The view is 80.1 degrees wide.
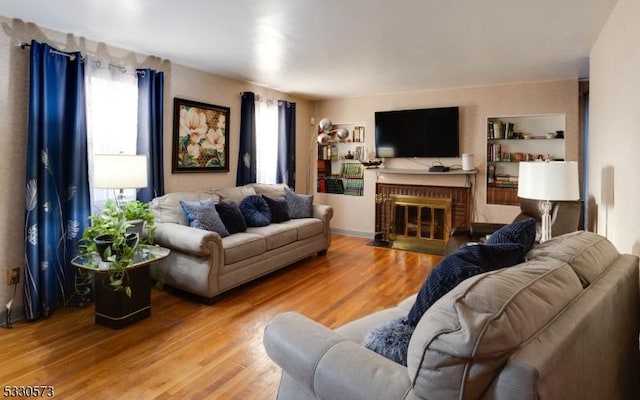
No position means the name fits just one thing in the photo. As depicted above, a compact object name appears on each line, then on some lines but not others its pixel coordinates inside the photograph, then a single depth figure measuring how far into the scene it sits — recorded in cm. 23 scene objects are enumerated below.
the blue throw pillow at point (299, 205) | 495
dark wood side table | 286
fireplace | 550
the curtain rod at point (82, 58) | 298
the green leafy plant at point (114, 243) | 278
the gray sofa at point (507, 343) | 90
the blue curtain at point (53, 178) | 300
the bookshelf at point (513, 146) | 505
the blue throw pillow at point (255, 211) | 432
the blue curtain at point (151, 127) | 385
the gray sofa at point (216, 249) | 333
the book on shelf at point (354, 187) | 643
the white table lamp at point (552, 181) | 246
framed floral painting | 431
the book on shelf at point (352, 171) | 643
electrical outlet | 299
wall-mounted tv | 546
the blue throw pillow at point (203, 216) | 366
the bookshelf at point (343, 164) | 641
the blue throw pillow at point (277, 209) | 462
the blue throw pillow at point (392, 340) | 133
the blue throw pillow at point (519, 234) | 168
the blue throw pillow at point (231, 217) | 398
